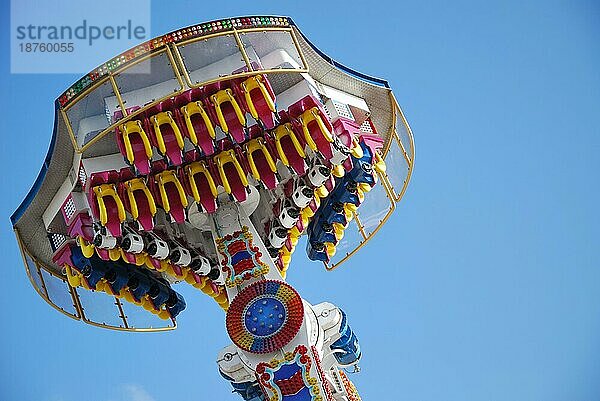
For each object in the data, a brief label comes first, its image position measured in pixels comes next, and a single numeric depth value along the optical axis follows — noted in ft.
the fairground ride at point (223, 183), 74.08
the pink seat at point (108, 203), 75.87
